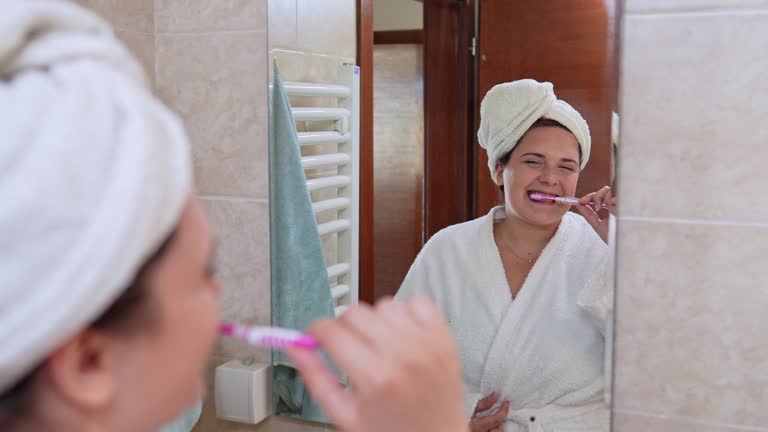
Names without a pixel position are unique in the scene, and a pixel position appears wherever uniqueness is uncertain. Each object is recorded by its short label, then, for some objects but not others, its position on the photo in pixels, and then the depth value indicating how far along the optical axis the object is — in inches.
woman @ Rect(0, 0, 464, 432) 19.0
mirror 42.1
